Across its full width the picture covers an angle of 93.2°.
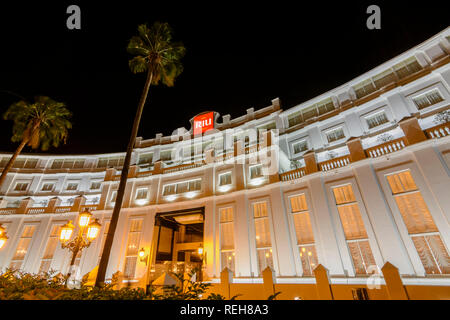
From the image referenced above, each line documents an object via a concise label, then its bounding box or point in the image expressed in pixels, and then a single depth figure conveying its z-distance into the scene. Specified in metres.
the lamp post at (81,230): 10.80
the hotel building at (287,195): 13.37
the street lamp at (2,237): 13.52
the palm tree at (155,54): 16.73
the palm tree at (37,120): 19.36
